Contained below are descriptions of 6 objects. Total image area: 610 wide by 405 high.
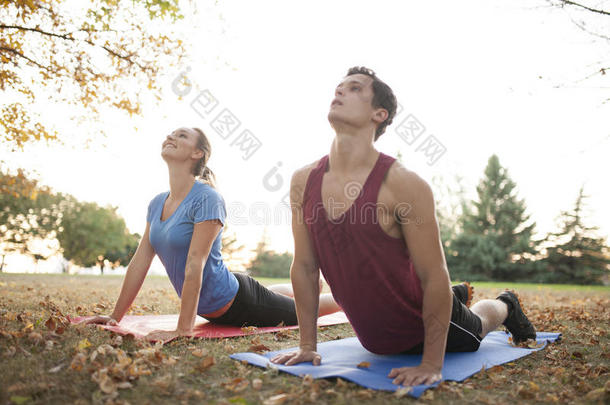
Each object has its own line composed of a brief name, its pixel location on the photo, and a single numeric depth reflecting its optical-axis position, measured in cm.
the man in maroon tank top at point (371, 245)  252
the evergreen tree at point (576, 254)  3052
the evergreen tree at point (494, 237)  2991
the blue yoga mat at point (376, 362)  249
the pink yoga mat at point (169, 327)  363
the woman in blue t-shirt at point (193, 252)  359
